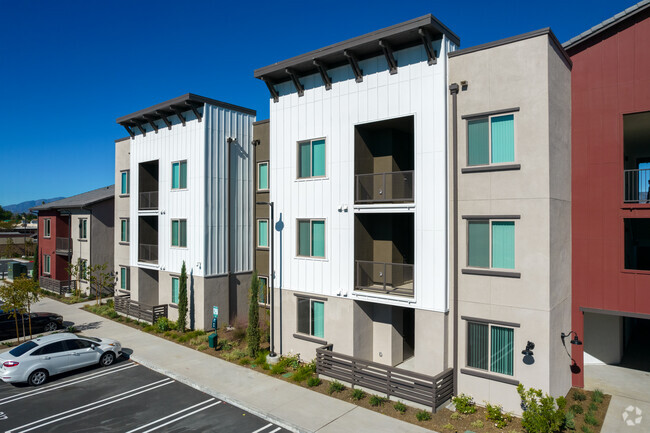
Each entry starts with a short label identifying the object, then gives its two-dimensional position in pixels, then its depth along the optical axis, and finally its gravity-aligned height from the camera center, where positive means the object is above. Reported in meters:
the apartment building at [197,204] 22.22 +0.81
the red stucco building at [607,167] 12.85 +1.66
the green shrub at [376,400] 13.20 -5.83
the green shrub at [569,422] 11.48 -5.65
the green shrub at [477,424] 11.78 -5.86
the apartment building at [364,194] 13.77 +0.90
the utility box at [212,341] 19.09 -5.61
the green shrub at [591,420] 11.86 -5.81
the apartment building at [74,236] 31.28 -1.34
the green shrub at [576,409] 12.46 -5.77
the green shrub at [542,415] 10.77 -5.19
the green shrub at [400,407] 12.72 -5.83
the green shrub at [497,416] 11.83 -5.78
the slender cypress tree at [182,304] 22.02 -4.52
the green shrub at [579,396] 13.34 -5.77
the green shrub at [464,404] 12.59 -5.72
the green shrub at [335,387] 14.27 -5.84
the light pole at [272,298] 18.05 -3.46
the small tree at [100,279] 29.16 -4.29
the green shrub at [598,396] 13.27 -5.79
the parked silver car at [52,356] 15.13 -5.35
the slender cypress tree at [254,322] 17.77 -4.43
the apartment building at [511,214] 12.06 +0.12
